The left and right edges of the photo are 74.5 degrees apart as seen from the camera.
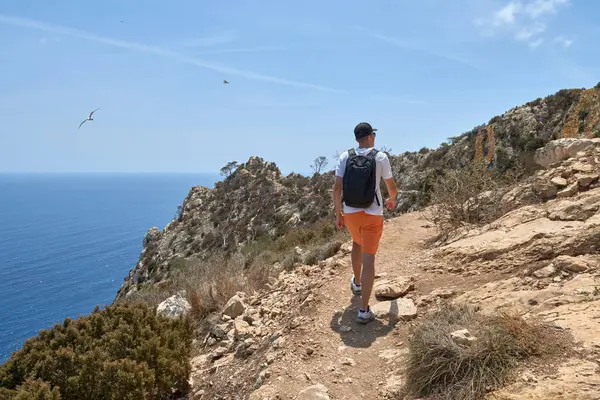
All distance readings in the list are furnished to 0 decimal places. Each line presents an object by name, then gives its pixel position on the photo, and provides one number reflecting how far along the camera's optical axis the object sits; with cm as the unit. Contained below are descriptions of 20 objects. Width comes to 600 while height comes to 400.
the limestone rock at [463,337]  273
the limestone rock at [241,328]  472
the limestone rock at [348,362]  351
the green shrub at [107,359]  379
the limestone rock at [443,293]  431
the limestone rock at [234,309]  554
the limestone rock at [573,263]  379
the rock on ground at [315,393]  307
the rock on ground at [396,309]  411
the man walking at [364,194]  391
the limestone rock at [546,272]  391
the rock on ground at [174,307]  608
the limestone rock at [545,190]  650
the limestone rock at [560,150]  801
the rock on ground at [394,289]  467
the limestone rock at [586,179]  612
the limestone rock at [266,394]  315
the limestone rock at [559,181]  646
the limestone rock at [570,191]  614
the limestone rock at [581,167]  647
